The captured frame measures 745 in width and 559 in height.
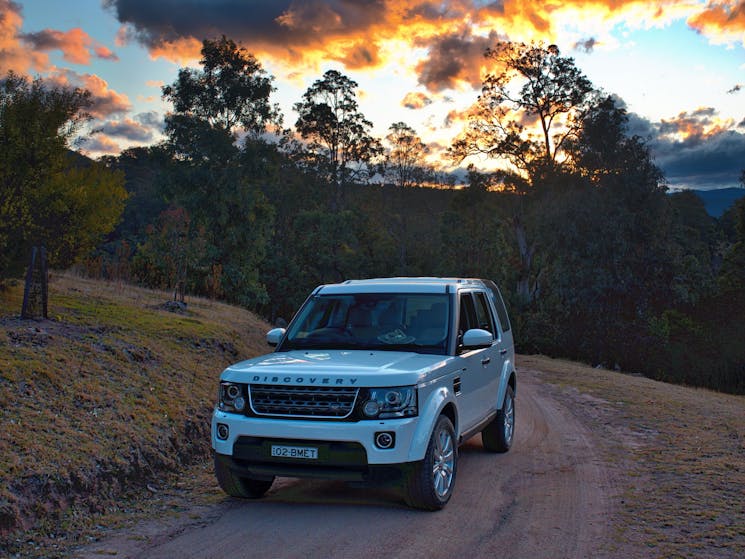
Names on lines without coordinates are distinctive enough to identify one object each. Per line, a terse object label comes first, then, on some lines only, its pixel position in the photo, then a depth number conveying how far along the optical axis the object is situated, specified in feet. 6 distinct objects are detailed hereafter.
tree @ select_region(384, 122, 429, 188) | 198.70
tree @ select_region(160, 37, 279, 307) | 128.77
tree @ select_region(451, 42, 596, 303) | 155.94
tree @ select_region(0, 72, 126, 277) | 44.37
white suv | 19.92
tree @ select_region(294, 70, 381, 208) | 189.88
